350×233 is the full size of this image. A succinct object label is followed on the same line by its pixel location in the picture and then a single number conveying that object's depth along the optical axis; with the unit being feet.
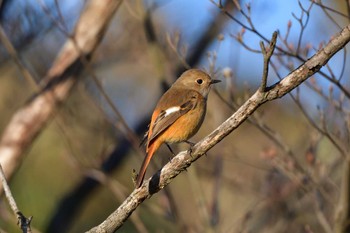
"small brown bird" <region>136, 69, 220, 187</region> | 28.78
